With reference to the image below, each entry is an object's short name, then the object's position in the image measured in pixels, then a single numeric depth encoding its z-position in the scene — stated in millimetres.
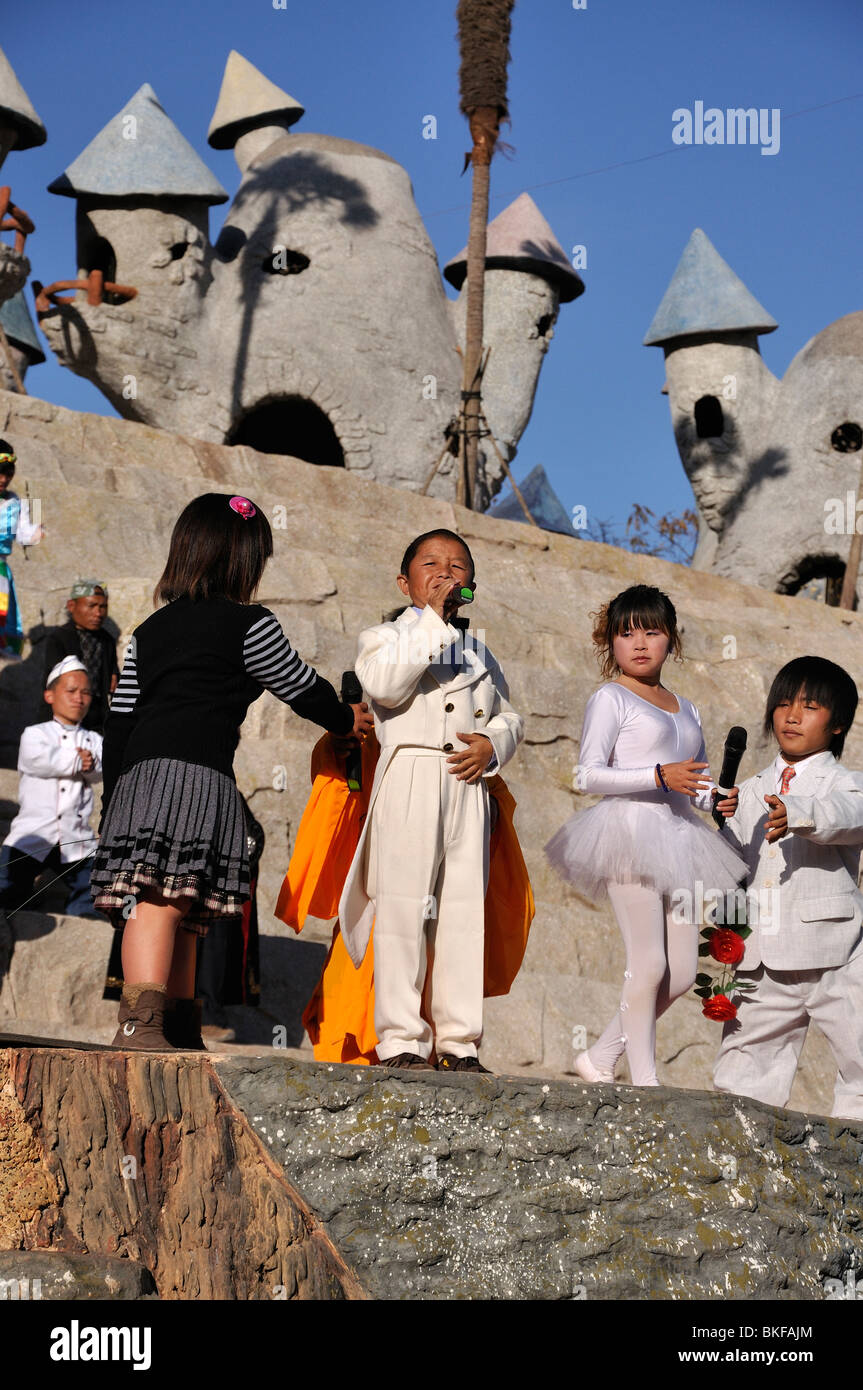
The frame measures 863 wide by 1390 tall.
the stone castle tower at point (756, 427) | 22781
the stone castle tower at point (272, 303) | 19594
